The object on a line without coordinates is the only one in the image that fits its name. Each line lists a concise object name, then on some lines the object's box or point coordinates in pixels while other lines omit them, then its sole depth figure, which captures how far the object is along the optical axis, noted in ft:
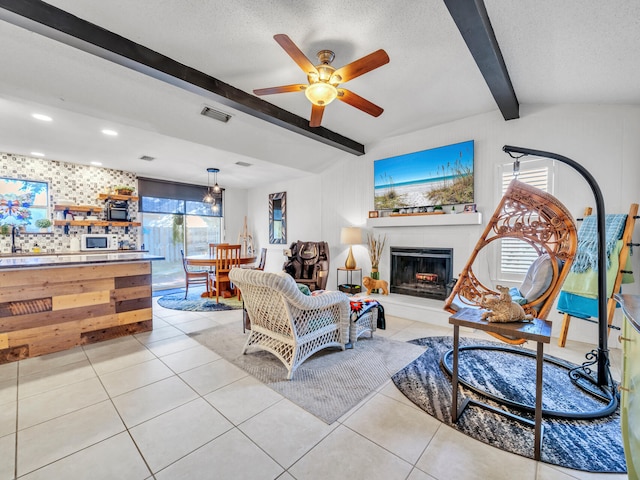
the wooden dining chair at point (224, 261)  17.04
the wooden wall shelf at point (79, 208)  16.48
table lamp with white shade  16.56
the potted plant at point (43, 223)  15.78
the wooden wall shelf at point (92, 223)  16.60
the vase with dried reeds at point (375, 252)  16.38
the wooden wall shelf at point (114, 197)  17.92
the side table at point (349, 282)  16.80
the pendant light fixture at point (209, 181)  18.80
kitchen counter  9.13
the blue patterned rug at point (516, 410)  5.34
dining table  16.84
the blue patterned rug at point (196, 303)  15.48
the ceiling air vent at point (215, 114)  11.81
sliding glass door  20.86
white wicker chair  7.86
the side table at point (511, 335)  5.23
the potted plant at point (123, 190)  18.52
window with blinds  11.66
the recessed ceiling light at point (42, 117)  11.03
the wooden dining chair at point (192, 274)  17.75
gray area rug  7.00
